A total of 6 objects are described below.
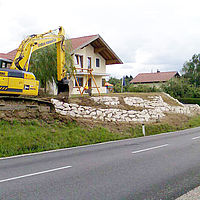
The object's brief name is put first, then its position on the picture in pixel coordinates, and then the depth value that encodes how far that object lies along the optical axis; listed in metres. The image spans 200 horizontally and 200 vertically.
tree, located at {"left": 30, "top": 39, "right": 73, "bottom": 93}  24.25
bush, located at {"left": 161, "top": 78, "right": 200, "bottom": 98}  44.06
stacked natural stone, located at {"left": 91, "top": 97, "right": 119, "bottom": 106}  22.41
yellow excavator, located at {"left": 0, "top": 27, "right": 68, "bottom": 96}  13.73
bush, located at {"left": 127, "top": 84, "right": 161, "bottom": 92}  40.62
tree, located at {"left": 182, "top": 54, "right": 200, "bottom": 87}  60.50
